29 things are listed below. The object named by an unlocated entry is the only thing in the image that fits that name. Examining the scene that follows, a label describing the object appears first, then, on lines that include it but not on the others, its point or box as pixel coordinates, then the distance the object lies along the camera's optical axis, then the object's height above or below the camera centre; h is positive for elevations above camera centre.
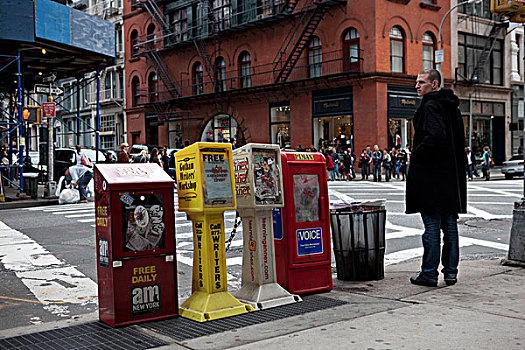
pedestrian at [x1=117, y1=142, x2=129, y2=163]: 17.02 +0.40
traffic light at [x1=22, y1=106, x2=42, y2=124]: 19.88 +2.00
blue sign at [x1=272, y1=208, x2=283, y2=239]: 6.07 -0.57
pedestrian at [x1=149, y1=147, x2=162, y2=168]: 20.14 +0.49
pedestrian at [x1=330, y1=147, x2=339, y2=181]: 29.69 +0.31
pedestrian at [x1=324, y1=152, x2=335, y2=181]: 29.82 -0.35
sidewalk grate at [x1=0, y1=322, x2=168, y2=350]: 4.57 -1.36
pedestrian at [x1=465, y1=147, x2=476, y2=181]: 28.98 +0.09
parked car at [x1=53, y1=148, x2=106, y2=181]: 24.86 +0.58
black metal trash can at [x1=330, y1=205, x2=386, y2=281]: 6.52 -0.83
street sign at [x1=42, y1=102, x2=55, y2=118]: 19.36 +2.09
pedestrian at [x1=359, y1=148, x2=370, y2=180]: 29.42 +0.23
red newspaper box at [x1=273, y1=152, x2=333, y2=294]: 6.04 -0.63
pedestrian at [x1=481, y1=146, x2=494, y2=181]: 28.73 +0.07
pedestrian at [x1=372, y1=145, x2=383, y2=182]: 28.31 +0.12
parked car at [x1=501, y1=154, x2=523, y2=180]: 28.76 -0.19
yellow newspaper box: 5.30 -0.46
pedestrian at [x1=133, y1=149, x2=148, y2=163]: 21.54 +0.50
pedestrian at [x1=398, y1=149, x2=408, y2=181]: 28.68 +0.30
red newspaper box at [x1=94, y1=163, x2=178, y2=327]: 4.98 -0.64
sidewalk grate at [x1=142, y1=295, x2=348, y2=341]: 4.88 -1.34
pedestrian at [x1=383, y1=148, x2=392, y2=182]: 28.56 +0.21
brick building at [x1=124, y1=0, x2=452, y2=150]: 32.03 +6.23
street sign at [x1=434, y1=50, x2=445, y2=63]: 28.25 +5.27
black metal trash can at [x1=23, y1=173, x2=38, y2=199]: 19.80 -0.43
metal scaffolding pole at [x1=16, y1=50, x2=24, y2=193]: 18.33 +2.24
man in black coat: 6.06 -0.10
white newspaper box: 5.68 -0.50
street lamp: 28.25 +5.28
